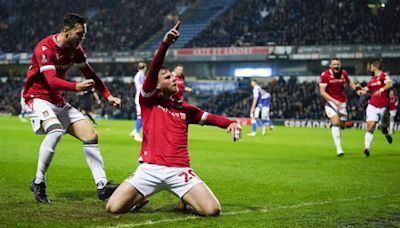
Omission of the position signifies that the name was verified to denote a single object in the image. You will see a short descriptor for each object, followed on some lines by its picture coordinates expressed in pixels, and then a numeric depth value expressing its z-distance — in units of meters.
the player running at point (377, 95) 17.73
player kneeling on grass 7.58
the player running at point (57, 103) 8.71
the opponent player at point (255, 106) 27.66
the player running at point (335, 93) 16.86
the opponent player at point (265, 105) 31.35
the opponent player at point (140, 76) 21.16
